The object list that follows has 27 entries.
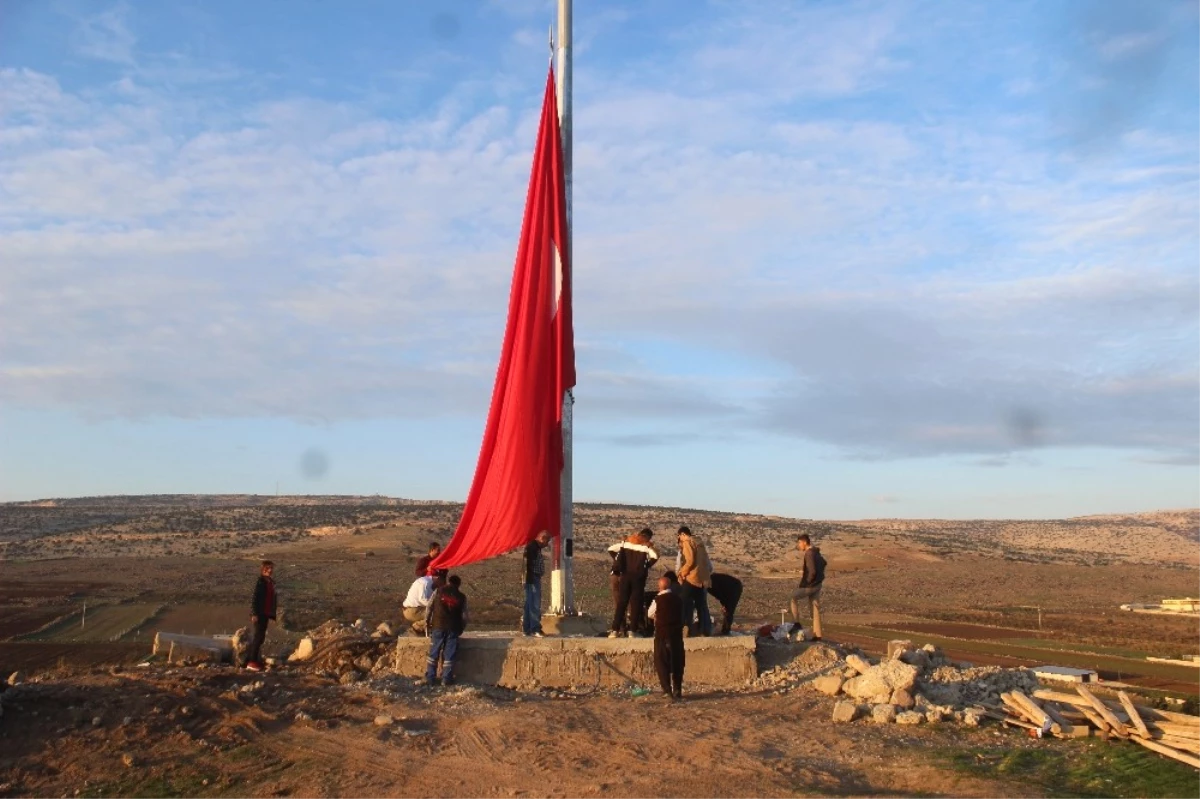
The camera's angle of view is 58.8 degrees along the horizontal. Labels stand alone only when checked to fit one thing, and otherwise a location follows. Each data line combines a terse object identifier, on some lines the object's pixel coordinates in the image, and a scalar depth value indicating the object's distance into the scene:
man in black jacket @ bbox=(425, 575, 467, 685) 11.57
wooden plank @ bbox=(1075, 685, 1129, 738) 10.17
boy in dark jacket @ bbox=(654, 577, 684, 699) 11.05
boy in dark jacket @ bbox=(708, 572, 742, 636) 13.08
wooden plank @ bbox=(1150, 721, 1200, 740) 9.77
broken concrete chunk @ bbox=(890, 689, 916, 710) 10.91
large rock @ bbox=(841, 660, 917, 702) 11.20
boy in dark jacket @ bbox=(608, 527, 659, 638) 12.46
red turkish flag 13.48
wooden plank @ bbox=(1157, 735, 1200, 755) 9.61
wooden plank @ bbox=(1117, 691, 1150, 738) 10.00
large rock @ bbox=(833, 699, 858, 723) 10.43
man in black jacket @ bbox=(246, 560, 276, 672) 12.49
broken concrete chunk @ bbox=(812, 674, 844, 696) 11.62
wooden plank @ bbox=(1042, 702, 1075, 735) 10.37
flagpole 13.55
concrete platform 11.95
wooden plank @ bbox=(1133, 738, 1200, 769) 9.28
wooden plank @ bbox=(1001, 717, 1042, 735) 10.39
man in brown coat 12.31
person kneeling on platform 12.92
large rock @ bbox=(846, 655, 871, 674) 11.98
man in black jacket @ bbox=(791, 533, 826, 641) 13.58
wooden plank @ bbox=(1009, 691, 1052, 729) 10.38
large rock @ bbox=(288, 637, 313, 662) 13.14
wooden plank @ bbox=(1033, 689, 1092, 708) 10.87
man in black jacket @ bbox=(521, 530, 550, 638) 12.59
